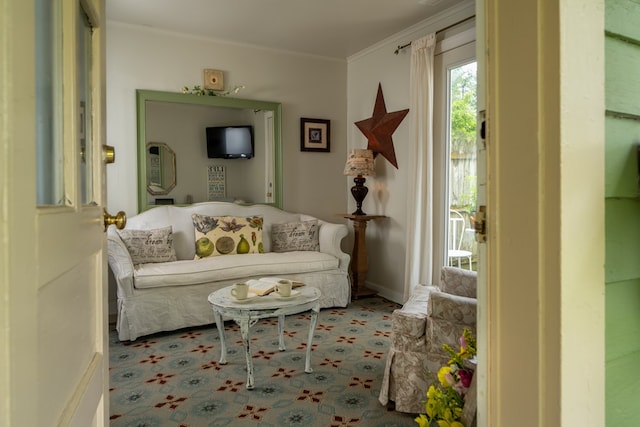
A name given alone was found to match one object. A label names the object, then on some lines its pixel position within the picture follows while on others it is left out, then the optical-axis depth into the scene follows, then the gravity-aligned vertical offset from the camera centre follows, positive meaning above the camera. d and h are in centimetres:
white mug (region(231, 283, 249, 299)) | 234 -50
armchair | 174 -66
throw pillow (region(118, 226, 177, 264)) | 335 -33
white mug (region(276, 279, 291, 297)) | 240 -50
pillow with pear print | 372 -29
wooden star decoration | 407 +78
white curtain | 358 +31
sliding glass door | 343 +43
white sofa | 302 -54
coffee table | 225 -59
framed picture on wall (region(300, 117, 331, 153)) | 456 +78
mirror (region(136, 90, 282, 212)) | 386 +52
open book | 245 -51
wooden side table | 413 -56
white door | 37 -1
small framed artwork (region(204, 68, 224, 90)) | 403 +125
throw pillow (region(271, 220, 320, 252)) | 404 -33
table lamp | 404 +36
